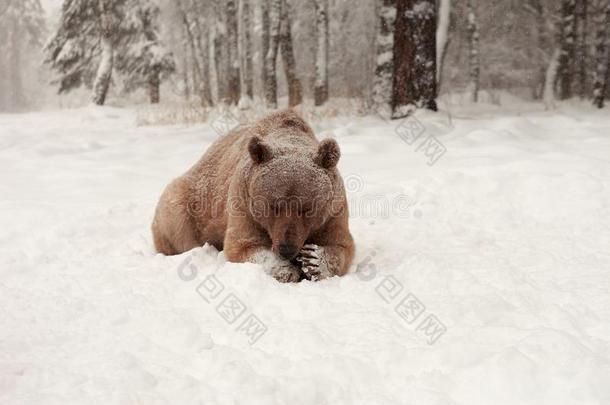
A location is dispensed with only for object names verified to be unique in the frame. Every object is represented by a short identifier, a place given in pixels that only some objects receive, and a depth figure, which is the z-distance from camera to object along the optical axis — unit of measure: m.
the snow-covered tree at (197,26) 25.88
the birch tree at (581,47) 21.61
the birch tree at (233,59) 19.19
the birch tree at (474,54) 23.83
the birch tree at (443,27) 13.91
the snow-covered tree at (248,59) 20.86
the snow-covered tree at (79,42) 22.95
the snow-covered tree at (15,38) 44.06
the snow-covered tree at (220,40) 22.01
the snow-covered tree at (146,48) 24.55
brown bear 3.84
